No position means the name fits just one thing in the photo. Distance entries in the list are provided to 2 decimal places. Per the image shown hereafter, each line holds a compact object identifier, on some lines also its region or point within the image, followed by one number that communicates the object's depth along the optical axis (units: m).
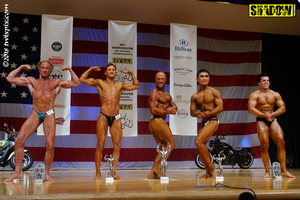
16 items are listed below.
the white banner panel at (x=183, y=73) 8.29
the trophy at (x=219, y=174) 5.26
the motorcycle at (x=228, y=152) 9.22
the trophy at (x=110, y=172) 5.16
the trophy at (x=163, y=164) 5.19
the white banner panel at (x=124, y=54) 8.20
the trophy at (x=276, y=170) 5.75
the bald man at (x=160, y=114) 5.69
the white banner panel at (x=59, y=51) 7.77
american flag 9.06
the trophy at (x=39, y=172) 5.03
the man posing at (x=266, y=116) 6.09
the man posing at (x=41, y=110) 5.38
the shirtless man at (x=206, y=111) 5.76
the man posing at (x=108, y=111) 5.61
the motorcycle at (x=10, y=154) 7.61
